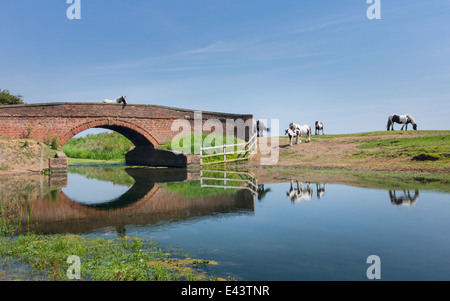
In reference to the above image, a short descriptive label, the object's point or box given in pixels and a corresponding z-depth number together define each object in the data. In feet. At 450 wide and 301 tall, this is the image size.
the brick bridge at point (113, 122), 80.12
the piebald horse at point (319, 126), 122.62
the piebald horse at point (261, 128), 132.29
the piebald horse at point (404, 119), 109.81
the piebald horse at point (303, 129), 102.83
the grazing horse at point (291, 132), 100.07
